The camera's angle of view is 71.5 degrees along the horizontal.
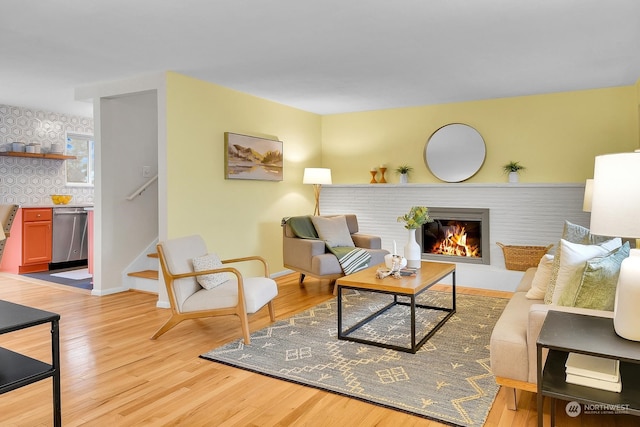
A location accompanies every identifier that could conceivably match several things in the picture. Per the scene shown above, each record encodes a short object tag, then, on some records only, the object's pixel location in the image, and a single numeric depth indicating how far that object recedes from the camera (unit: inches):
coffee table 125.6
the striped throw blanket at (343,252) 195.0
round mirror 225.3
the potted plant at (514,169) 213.6
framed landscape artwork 198.4
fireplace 221.5
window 279.7
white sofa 85.0
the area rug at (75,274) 233.5
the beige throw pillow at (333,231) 211.3
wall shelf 236.2
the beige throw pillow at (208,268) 138.0
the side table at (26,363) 67.8
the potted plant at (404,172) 241.9
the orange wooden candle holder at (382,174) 248.8
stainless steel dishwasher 255.6
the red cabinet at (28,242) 241.3
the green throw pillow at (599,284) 85.8
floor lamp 235.8
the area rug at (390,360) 95.2
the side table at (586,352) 66.6
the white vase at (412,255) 157.8
